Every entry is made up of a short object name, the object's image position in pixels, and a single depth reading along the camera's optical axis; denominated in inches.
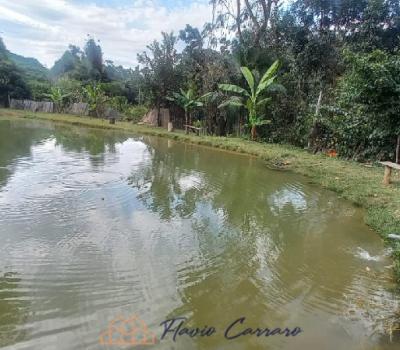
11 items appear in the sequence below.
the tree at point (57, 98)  1173.7
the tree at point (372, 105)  435.2
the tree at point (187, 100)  820.1
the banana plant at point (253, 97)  649.0
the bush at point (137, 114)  1040.2
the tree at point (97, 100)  1071.8
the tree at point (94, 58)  1529.3
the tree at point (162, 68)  898.1
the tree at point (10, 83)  1197.7
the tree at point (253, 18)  759.7
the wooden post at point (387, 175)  377.7
